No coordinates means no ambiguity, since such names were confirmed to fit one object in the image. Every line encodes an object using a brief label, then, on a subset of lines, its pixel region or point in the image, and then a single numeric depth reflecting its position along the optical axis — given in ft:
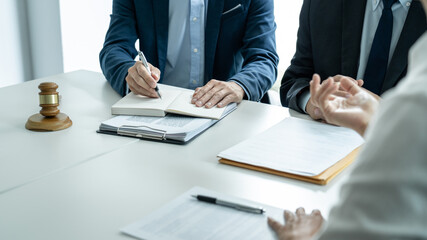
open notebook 5.19
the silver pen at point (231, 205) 3.38
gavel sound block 4.91
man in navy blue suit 6.81
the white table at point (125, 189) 3.28
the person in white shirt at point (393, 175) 1.60
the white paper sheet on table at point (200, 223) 3.11
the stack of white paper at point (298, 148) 4.09
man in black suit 5.38
